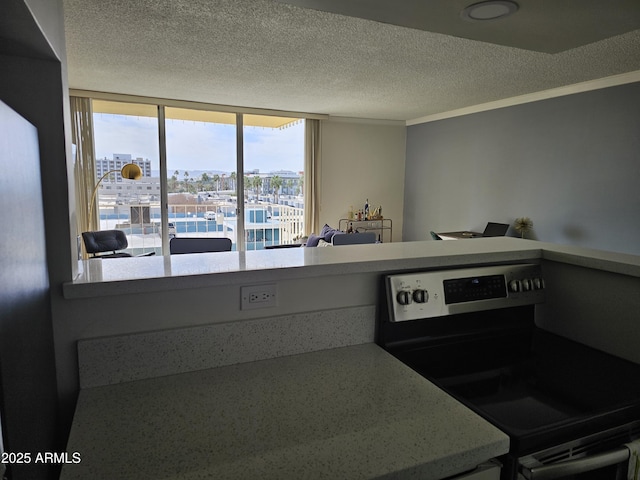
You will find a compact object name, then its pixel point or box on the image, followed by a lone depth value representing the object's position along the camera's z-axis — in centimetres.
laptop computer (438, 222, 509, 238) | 499
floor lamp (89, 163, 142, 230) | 464
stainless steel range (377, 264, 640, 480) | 92
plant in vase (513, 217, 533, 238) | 482
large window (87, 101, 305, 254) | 537
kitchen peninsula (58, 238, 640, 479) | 79
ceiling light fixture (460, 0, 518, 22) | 111
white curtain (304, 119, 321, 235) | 639
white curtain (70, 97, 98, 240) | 496
